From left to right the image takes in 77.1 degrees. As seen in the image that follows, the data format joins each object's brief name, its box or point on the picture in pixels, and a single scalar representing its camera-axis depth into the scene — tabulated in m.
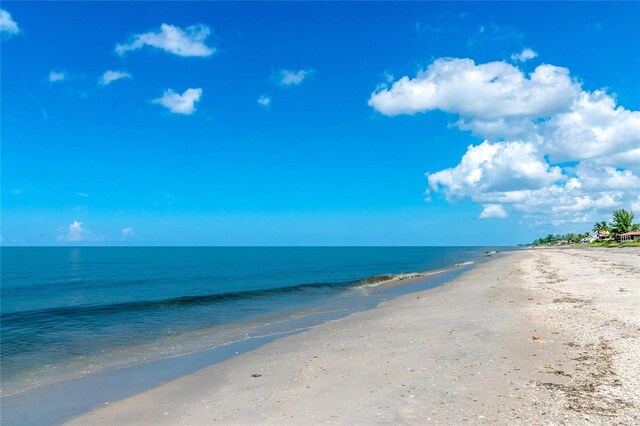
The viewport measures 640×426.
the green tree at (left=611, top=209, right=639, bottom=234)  133.88
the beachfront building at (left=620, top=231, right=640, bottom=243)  127.25
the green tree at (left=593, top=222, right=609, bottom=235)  160.71
